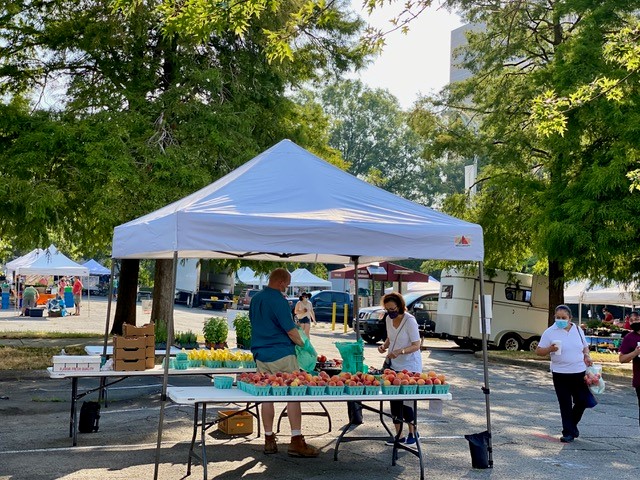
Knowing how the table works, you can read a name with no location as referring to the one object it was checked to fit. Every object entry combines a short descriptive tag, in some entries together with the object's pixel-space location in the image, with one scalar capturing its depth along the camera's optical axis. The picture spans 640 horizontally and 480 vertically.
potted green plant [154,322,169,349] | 14.87
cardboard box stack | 10.87
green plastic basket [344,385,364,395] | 8.95
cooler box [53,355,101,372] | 10.38
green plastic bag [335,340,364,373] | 9.89
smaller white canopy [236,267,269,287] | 56.53
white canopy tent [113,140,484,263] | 8.55
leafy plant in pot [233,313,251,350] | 14.29
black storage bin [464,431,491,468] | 9.40
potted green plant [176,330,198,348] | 15.04
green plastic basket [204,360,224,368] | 11.41
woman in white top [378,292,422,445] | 10.27
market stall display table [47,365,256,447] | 10.32
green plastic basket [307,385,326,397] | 8.81
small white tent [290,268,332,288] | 52.19
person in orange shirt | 43.91
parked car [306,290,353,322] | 47.25
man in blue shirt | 9.46
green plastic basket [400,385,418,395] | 9.21
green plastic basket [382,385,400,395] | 9.12
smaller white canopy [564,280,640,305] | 33.78
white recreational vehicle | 29.50
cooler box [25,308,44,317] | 40.97
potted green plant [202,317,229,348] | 13.77
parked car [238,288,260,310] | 51.63
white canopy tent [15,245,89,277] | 40.56
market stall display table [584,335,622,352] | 30.39
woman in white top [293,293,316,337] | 26.09
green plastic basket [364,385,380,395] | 9.01
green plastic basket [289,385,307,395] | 8.74
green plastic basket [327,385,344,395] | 8.90
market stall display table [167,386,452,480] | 8.41
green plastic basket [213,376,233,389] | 9.20
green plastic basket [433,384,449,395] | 9.34
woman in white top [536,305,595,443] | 11.18
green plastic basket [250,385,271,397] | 8.61
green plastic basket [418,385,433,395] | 9.27
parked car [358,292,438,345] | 31.82
